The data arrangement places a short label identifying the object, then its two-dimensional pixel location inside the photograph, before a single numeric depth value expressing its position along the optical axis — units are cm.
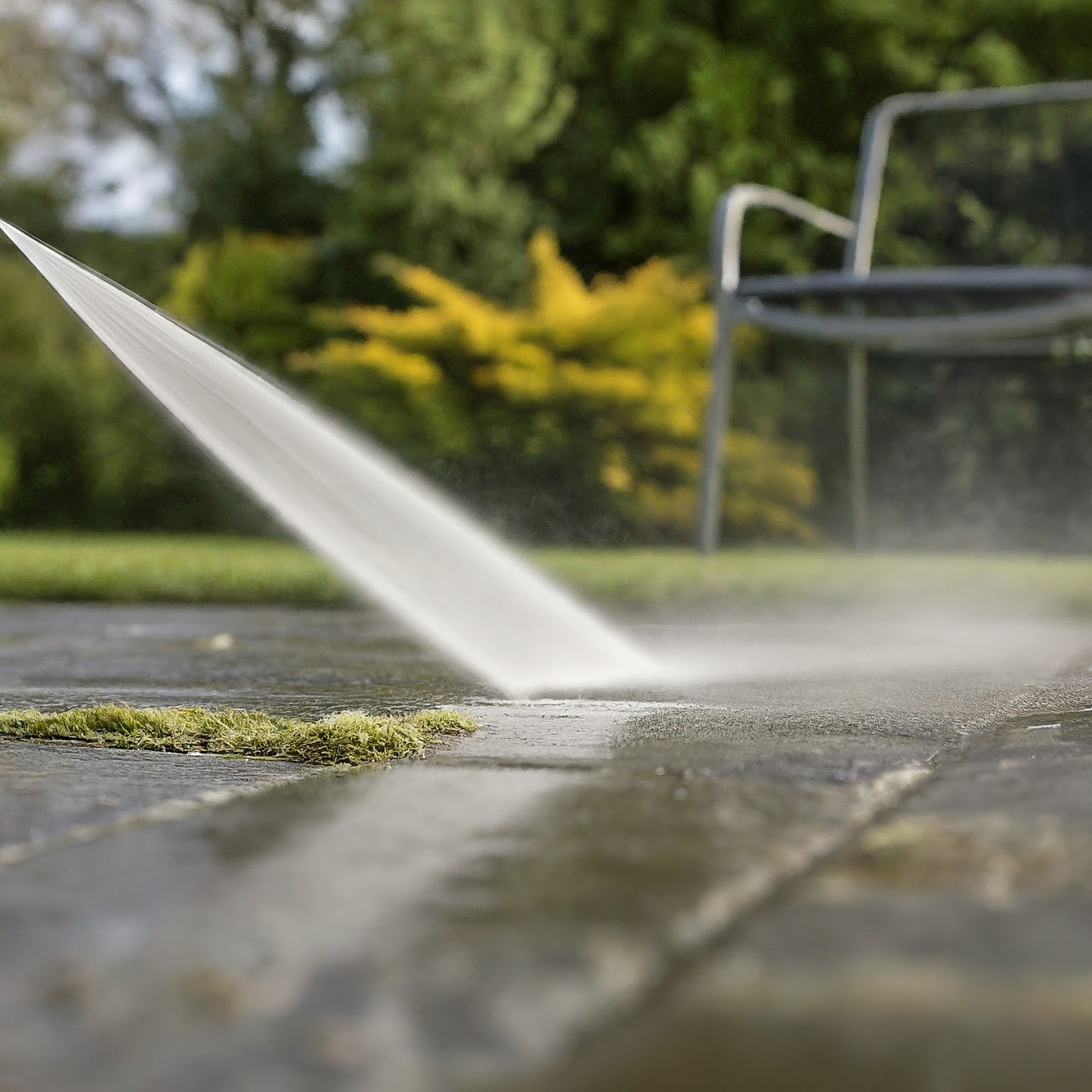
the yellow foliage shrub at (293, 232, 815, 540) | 1022
